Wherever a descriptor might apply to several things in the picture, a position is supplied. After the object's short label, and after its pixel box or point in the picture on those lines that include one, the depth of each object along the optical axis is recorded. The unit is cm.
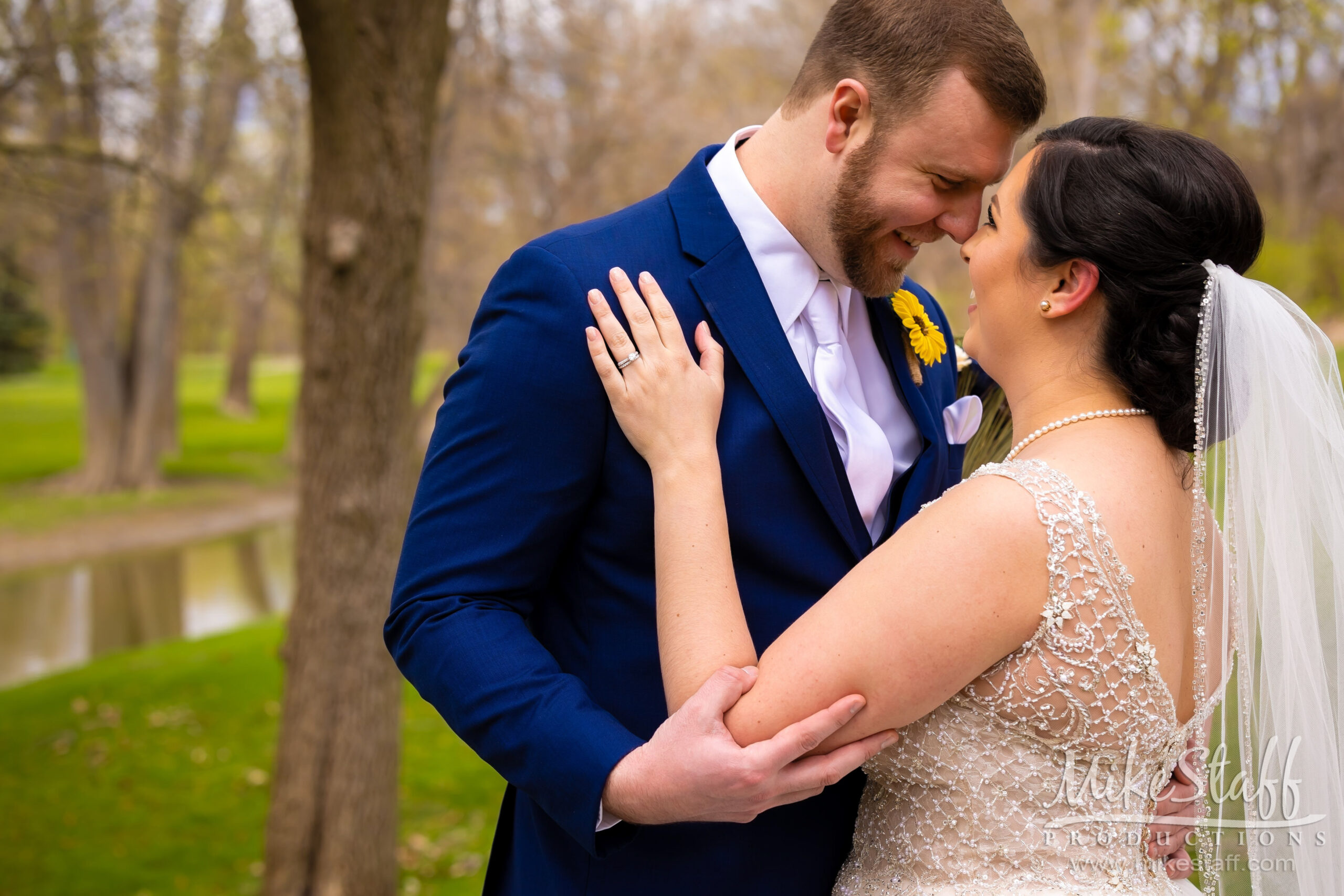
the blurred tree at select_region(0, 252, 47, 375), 2971
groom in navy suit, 183
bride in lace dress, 182
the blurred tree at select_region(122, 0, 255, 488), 898
